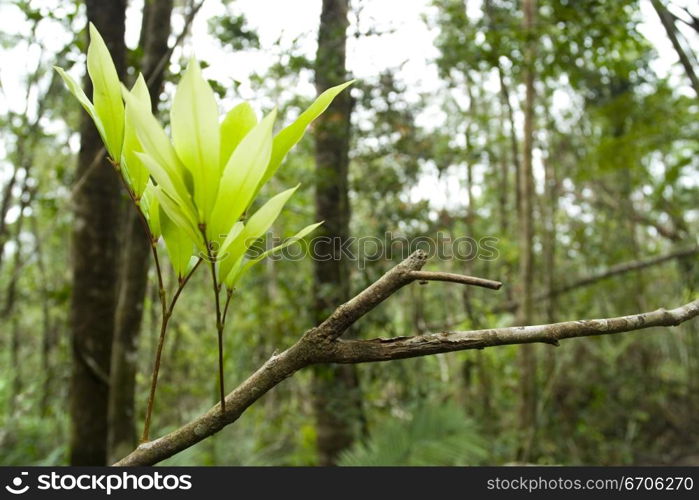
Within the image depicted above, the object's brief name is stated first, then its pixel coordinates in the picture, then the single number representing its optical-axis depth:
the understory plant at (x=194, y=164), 0.45
